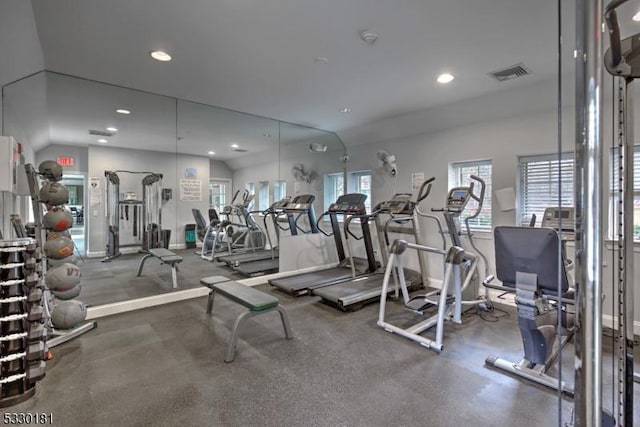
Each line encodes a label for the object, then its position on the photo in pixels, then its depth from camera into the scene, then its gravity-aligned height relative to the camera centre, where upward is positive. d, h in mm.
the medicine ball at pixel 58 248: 2943 -341
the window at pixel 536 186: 3939 +317
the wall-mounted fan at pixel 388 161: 5450 +864
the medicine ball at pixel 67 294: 2969 -793
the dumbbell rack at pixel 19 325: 2111 -784
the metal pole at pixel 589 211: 703 -3
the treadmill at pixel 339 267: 4562 -979
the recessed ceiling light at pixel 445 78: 3471 +1501
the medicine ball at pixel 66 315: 2914 -970
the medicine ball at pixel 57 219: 2936 -70
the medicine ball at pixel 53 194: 2883 +168
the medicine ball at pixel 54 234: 3018 -218
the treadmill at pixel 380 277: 3969 -1026
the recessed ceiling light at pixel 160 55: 2971 +1514
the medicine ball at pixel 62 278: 2879 -616
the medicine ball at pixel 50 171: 3010 +400
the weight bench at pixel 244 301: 2691 -830
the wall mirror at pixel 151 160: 4094 +866
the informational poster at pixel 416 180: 5172 +509
